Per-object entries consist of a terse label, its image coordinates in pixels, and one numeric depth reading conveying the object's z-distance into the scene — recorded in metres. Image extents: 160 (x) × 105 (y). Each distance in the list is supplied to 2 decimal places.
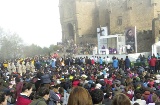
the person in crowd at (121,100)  3.83
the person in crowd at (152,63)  19.22
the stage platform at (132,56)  27.71
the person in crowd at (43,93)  5.36
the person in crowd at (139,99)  7.44
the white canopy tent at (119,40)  31.75
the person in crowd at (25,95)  5.70
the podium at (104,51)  31.74
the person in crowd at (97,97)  4.52
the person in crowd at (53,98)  6.56
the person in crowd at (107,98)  6.62
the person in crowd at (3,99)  5.28
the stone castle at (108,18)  34.25
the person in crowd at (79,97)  3.92
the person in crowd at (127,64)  20.66
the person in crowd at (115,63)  21.44
